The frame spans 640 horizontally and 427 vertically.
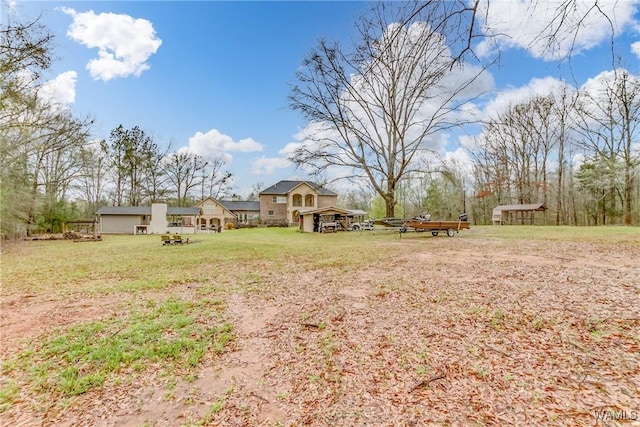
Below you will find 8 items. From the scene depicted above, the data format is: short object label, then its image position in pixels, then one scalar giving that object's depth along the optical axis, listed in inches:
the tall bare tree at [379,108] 642.8
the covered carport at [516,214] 1086.4
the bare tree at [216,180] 1574.8
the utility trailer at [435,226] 550.3
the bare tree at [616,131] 796.6
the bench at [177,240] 598.5
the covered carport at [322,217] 941.2
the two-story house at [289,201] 1409.9
